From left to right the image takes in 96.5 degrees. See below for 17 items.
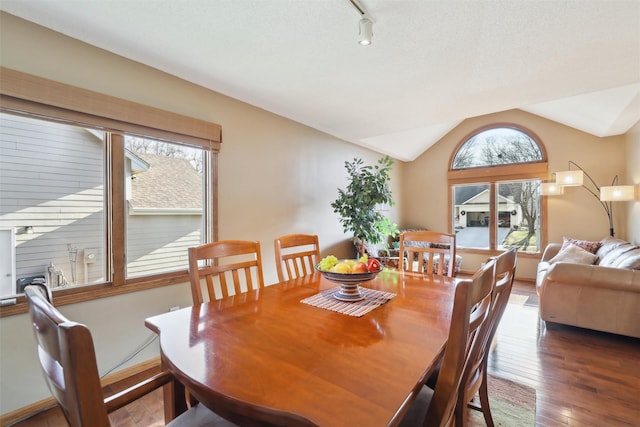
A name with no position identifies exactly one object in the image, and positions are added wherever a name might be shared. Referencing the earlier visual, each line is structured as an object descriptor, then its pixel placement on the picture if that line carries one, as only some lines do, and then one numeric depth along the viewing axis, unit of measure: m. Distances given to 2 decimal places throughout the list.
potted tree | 3.73
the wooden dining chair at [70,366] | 0.51
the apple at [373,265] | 1.44
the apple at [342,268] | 1.40
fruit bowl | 1.38
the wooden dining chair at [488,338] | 1.05
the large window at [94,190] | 1.72
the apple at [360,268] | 1.40
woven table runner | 1.31
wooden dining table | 0.69
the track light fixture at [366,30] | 1.59
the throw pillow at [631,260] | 2.63
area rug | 1.69
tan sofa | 2.59
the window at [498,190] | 5.27
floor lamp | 3.79
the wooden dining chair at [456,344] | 0.74
